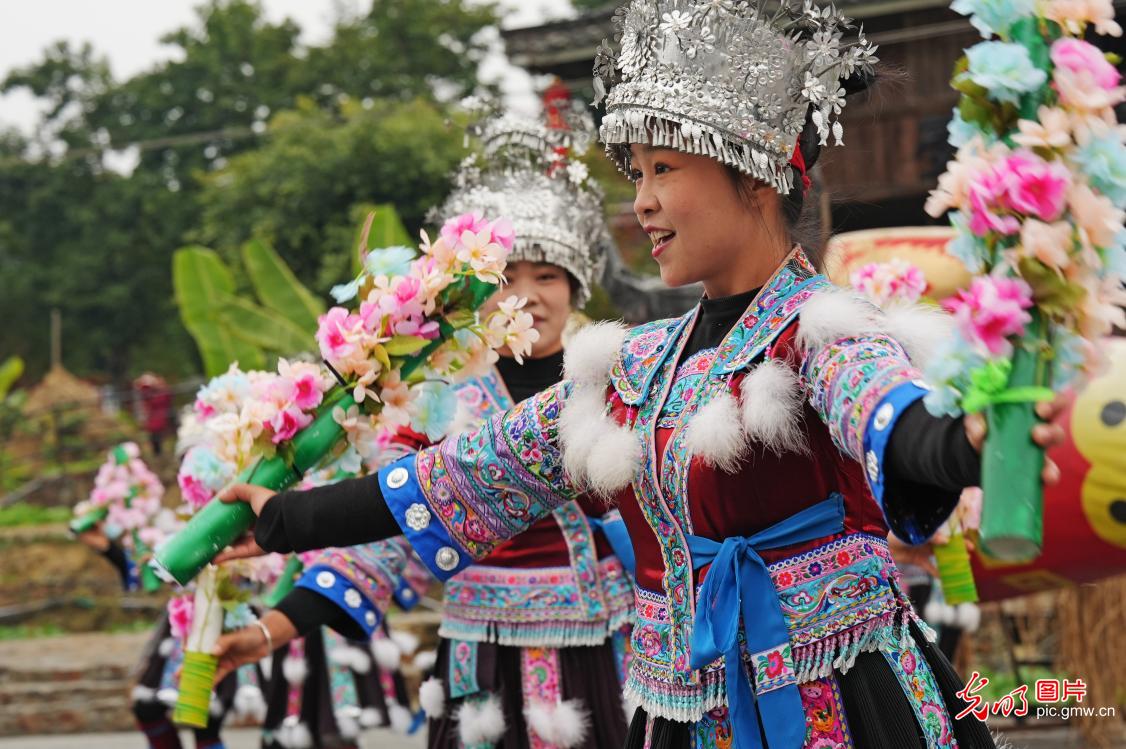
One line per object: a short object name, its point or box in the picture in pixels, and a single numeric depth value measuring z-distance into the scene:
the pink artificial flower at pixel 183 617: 3.13
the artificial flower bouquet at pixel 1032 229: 1.48
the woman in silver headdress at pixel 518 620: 3.22
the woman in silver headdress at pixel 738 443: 1.98
